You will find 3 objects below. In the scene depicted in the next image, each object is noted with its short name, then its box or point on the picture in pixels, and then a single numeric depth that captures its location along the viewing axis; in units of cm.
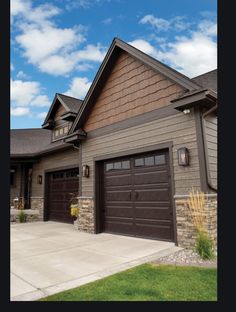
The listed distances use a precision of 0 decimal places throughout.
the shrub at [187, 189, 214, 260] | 547
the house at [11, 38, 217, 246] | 653
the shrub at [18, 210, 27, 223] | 1350
